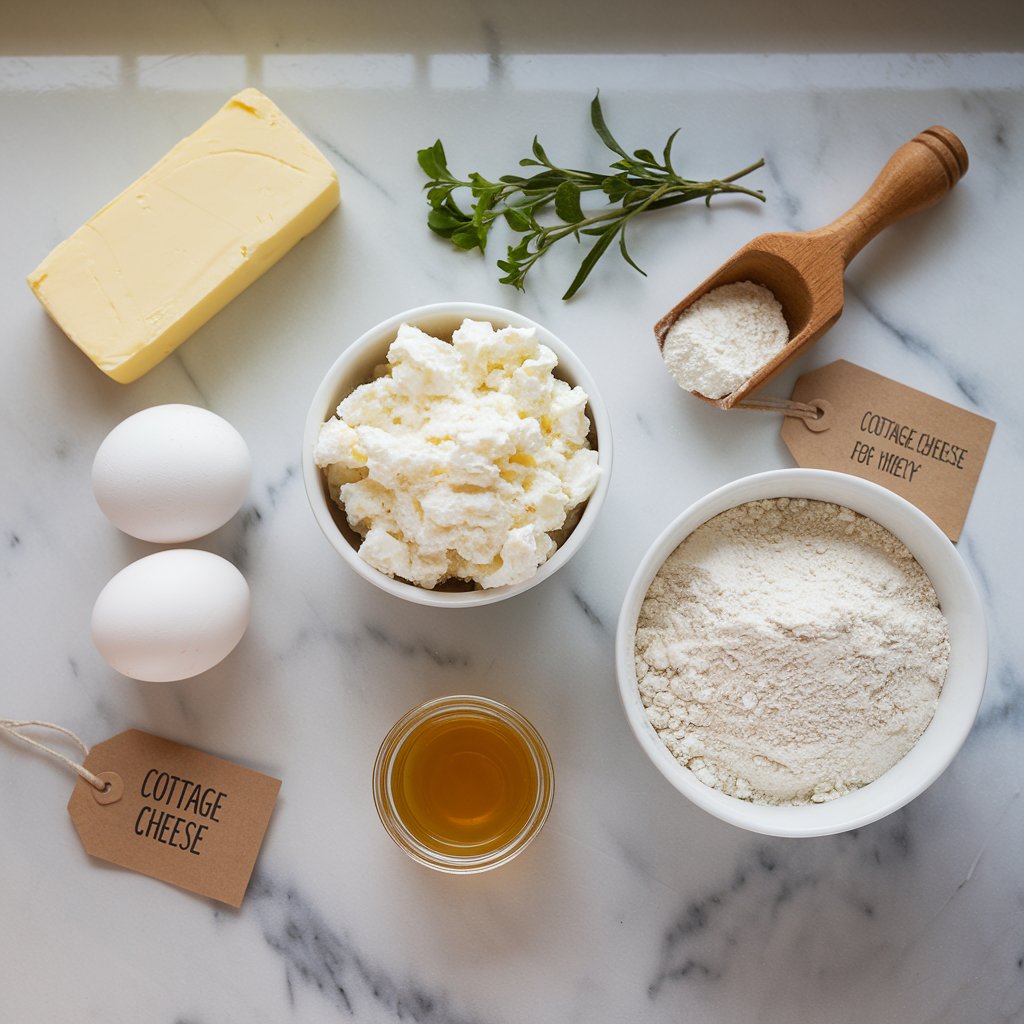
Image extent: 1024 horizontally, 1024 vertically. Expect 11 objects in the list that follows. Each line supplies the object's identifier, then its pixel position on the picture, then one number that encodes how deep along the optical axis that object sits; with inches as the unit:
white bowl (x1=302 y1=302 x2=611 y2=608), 19.8
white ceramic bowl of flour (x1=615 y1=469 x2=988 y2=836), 19.9
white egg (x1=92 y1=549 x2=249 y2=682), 20.5
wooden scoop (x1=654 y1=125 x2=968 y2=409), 21.6
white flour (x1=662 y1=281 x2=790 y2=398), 21.5
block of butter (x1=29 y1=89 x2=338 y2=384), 21.8
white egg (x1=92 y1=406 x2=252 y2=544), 20.5
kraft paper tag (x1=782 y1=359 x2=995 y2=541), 22.4
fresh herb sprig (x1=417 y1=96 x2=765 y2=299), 22.0
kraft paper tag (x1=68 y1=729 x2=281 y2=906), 22.2
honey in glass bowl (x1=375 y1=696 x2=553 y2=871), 21.6
